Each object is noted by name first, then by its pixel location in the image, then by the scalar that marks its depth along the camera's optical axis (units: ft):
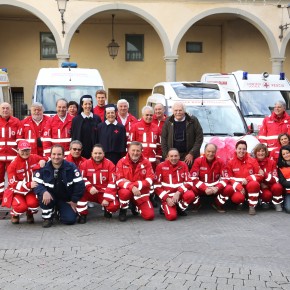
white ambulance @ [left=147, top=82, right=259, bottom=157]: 33.47
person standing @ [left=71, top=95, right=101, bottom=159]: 29.91
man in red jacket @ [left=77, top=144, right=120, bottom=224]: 27.53
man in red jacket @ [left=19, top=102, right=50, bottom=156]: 30.45
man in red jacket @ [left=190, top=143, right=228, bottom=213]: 28.91
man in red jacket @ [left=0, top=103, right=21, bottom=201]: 30.27
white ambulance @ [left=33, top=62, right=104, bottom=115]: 44.37
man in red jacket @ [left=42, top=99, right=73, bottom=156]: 30.04
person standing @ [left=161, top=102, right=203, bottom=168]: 29.89
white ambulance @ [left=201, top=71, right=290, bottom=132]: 49.29
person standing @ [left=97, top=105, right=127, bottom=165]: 29.66
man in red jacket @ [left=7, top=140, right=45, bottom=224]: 26.50
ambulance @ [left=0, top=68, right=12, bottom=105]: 52.11
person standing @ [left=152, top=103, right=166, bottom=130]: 33.24
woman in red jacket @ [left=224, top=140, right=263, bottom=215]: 28.73
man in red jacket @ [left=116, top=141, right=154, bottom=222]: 27.25
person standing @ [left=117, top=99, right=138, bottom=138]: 31.50
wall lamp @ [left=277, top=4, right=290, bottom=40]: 72.18
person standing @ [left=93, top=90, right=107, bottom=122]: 32.73
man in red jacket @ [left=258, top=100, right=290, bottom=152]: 34.55
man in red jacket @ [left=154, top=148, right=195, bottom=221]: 28.14
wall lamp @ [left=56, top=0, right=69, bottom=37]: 66.44
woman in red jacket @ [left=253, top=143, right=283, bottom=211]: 29.78
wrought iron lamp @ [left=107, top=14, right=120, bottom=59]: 79.41
